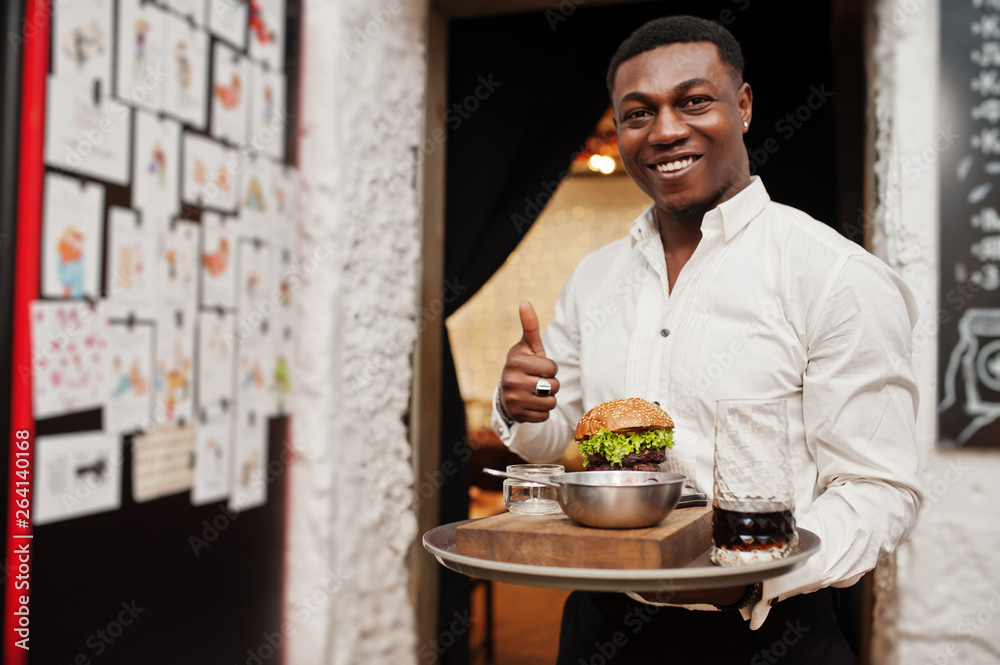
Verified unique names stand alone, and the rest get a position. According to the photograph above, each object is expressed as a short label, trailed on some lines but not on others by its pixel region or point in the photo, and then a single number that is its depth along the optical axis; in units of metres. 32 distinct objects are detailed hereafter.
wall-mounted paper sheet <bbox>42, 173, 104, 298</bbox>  1.74
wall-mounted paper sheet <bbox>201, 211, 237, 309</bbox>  2.29
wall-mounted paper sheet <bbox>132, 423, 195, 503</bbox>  2.04
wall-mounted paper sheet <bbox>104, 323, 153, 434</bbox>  1.94
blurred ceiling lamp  5.20
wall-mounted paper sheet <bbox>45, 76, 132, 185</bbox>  1.75
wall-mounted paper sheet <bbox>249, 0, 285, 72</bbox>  2.52
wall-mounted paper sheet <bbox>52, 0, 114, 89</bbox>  1.75
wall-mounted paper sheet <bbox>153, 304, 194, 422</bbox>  2.11
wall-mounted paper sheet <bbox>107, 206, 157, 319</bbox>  1.93
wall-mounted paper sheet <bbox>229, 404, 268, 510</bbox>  2.46
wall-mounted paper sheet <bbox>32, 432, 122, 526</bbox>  1.74
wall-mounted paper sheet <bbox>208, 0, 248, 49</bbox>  2.33
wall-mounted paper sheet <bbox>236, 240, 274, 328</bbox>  2.46
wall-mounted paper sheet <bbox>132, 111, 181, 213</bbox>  2.01
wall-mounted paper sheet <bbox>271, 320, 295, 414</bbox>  2.63
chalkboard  2.45
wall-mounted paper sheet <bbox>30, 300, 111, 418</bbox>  1.72
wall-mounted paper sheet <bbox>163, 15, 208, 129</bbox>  2.13
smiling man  1.18
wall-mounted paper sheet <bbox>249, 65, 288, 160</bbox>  2.52
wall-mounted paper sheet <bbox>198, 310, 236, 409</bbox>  2.29
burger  1.24
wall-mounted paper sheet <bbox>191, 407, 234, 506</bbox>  2.28
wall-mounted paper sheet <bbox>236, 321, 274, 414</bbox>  2.47
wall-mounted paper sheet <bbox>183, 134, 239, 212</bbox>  2.20
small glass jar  1.25
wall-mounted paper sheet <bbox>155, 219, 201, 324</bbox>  2.11
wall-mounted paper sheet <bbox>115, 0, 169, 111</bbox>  1.95
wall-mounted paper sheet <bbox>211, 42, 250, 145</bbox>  2.33
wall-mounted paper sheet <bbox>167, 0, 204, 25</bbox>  2.16
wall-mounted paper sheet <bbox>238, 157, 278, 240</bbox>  2.47
